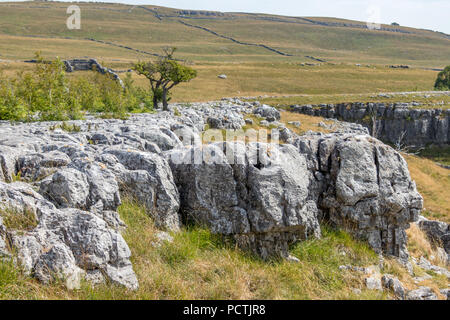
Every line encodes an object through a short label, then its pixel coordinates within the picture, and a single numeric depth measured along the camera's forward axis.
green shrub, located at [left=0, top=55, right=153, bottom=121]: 24.28
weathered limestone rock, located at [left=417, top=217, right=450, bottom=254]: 15.62
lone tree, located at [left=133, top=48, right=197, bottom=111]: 40.84
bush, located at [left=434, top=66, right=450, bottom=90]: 86.56
